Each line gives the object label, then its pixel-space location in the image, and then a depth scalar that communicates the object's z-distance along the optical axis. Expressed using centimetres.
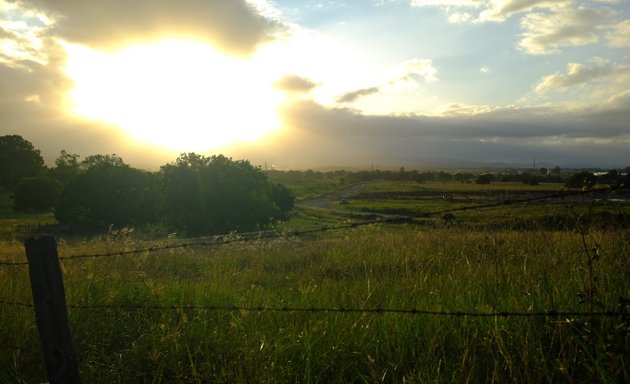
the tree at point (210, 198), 4119
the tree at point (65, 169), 7919
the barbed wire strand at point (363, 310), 274
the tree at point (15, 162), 8075
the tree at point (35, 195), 6894
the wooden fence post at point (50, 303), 361
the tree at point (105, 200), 5225
